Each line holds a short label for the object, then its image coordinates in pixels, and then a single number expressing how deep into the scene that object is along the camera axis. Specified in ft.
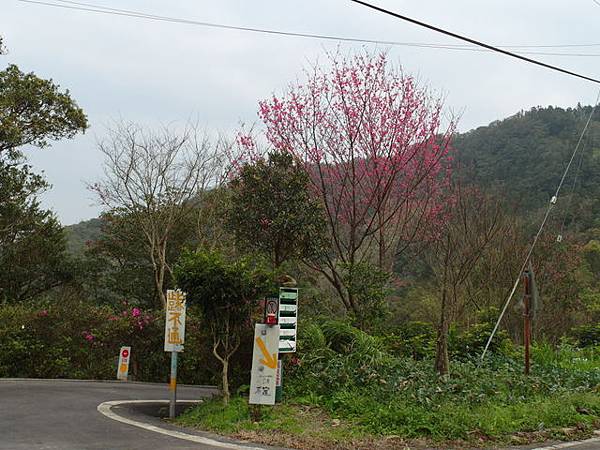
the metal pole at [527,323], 35.34
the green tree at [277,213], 38.81
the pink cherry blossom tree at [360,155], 44.98
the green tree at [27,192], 60.23
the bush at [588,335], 59.72
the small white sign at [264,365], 25.44
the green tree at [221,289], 27.99
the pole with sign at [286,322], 28.07
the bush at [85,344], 48.96
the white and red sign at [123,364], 50.11
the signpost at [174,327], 30.07
